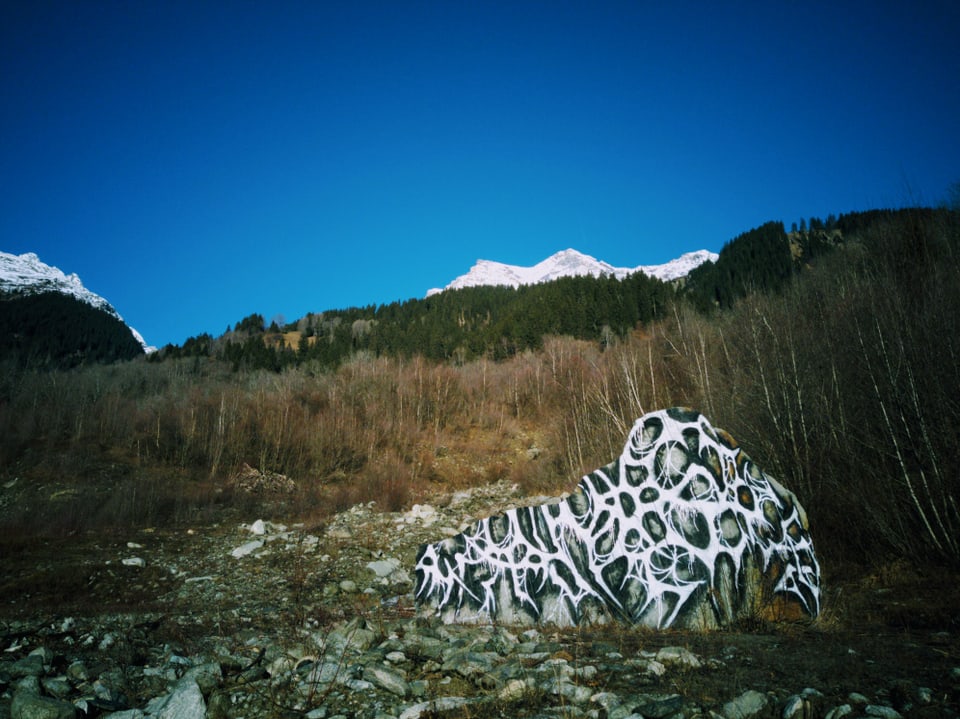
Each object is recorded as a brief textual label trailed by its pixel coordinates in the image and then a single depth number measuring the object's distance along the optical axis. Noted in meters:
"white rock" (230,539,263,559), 9.59
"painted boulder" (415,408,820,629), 4.70
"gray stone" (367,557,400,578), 8.54
